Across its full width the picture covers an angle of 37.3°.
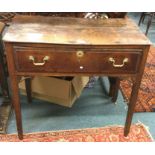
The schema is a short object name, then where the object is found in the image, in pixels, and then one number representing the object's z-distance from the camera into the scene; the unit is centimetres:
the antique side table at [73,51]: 110
